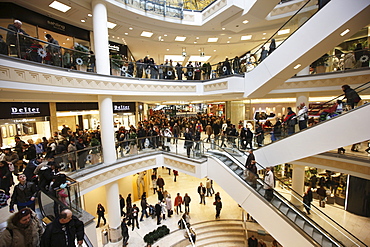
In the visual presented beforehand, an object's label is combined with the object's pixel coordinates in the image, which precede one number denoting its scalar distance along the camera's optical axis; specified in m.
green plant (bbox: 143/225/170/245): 8.84
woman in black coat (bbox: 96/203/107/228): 9.95
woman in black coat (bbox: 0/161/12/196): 5.02
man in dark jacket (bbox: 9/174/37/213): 4.05
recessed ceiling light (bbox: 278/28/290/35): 7.27
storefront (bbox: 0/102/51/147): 7.93
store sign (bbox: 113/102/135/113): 12.13
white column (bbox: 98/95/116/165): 8.30
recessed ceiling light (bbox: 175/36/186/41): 12.99
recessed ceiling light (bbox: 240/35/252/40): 13.11
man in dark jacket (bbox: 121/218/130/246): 8.60
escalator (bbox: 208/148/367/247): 5.33
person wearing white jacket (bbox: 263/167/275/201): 6.24
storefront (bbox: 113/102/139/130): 12.36
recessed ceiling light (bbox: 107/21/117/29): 10.15
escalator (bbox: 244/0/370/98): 5.00
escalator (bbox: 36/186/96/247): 3.77
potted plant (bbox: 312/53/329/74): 8.38
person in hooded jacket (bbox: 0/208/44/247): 2.51
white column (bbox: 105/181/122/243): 8.94
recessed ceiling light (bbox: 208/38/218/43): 13.45
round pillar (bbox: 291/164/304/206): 10.50
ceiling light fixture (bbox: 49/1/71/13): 8.19
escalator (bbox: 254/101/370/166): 5.16
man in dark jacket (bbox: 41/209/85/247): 2.54
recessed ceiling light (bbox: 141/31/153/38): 11.90
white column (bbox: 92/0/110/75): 7.67
